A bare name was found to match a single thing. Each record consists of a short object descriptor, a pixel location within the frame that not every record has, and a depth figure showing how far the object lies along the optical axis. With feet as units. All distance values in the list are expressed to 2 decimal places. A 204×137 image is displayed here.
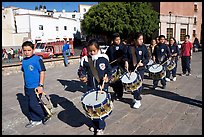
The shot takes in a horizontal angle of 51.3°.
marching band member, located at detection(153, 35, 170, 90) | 23.70
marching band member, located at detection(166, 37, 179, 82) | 26.65
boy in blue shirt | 13.28
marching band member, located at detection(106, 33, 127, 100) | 18.82
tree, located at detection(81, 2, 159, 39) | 97.71
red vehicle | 77.78
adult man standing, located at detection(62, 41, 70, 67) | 42.86
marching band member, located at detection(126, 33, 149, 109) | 16.62
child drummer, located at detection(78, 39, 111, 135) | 12.81
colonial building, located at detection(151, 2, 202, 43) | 115.44
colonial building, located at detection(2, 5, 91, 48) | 124.47
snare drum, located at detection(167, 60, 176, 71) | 24.70
